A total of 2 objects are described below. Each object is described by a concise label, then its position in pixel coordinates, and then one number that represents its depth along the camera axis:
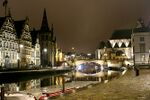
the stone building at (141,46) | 40.87
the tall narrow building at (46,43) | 56.76
